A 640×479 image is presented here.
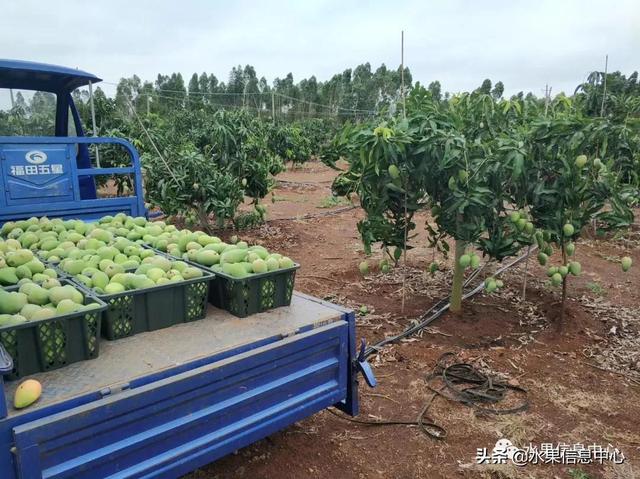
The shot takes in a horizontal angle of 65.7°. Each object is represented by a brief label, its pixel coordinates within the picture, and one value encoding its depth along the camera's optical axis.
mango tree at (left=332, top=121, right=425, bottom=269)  3.98
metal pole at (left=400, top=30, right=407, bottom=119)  4.26
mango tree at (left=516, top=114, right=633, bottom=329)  3.87
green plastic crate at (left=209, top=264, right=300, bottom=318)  2.41
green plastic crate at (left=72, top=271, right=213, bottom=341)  2.12
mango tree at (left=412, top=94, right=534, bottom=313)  3.90
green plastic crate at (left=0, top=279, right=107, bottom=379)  1.74
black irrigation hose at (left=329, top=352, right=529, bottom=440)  3.12
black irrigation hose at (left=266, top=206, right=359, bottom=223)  9.80
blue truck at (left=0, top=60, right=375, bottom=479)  1.56
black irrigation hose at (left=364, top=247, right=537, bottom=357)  4.21
